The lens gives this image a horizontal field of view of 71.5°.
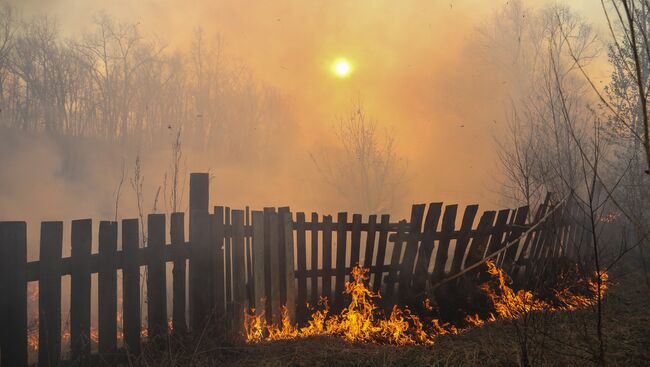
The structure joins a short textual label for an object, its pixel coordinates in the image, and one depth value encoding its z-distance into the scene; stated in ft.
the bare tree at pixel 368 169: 59.93
